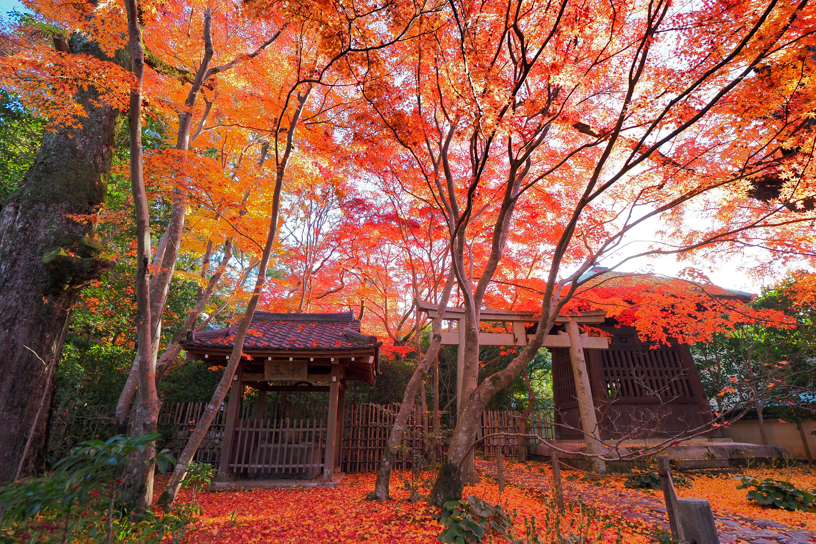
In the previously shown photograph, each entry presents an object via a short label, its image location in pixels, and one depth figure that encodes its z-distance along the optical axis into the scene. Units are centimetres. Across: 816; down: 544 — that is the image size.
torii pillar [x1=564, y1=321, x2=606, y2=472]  909
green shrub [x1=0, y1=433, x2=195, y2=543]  197
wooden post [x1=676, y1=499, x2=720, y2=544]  218
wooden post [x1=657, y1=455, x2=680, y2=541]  291
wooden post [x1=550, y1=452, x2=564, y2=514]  518
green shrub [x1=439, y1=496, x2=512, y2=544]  409
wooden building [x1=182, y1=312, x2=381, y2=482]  795
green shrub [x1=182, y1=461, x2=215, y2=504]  637
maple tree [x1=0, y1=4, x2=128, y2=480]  445
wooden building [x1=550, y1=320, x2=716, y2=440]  1057
